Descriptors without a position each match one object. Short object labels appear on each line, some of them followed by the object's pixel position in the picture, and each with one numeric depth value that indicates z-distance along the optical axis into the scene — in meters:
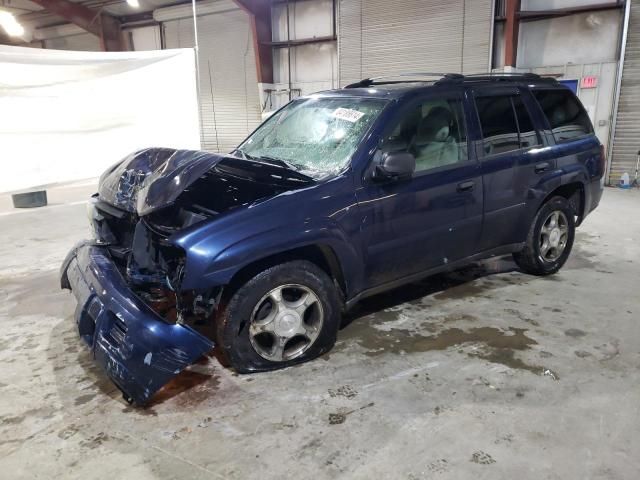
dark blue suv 2.47
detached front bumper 2.33
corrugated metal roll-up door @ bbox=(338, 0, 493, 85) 9.97
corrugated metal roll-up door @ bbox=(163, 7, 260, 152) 13.29
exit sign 9.31
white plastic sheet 7.20
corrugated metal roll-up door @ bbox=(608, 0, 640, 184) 8.90
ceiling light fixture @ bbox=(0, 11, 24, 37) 12.11
